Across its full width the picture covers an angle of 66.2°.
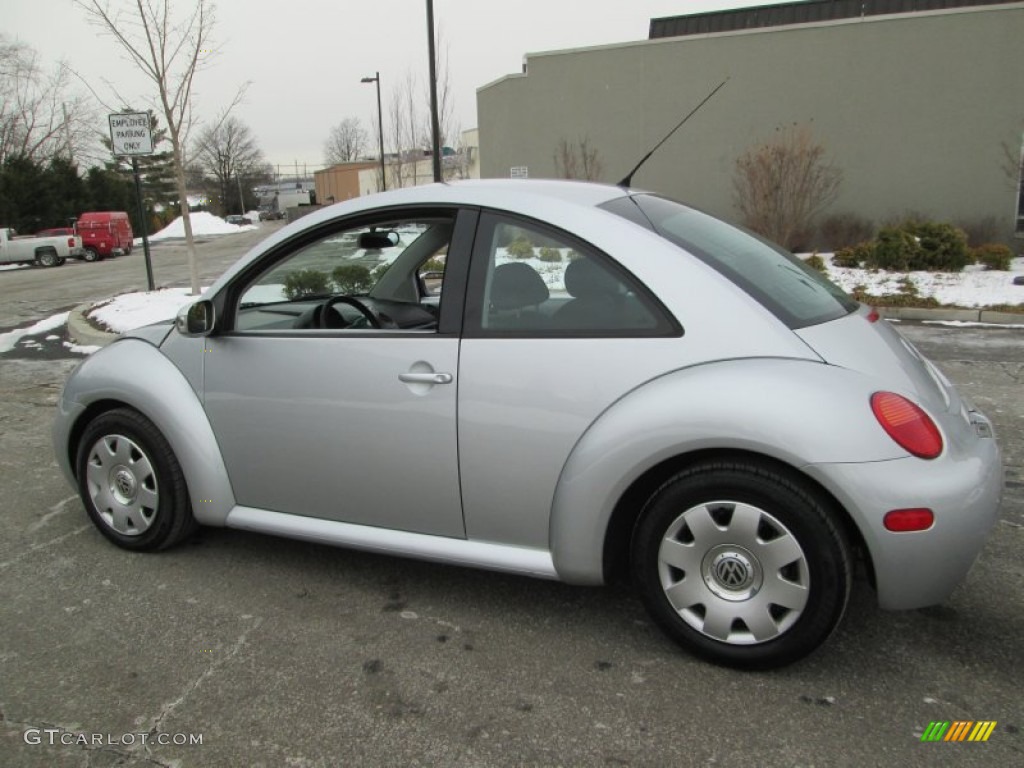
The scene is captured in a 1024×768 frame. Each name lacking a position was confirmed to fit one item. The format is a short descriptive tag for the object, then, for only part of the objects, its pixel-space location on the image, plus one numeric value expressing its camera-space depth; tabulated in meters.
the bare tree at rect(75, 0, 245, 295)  12.41
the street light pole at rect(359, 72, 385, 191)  33.44
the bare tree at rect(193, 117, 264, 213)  82.00
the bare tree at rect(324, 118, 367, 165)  83.26
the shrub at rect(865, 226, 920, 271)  13.19
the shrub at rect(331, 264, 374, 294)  4.24
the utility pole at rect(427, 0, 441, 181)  17.03
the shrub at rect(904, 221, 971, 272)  13.00
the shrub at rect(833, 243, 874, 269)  13.68
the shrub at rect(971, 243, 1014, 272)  13.27
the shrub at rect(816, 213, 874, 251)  17.81
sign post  12.05
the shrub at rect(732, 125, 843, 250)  15.91
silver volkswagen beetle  2.33
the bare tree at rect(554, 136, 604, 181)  20.52
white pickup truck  26.97
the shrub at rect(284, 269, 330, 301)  4.37
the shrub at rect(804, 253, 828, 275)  12.73
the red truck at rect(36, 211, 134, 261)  29.02
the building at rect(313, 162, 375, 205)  68.94
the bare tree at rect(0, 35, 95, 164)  45.28
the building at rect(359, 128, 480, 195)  31.80
